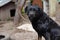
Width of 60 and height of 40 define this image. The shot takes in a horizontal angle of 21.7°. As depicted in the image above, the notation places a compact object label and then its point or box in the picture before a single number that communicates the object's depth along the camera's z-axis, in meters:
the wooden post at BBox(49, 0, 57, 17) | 6.43
